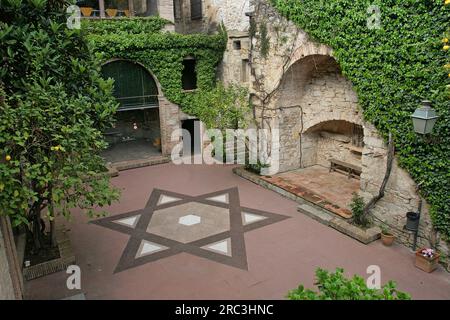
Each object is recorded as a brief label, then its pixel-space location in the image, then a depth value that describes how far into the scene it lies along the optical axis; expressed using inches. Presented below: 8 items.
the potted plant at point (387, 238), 298.1
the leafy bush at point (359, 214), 324.2
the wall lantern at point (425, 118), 246.4
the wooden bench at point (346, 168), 426.9
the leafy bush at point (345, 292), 135.9
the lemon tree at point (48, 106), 196.5
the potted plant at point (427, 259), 261.6
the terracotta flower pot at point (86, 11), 502.3
